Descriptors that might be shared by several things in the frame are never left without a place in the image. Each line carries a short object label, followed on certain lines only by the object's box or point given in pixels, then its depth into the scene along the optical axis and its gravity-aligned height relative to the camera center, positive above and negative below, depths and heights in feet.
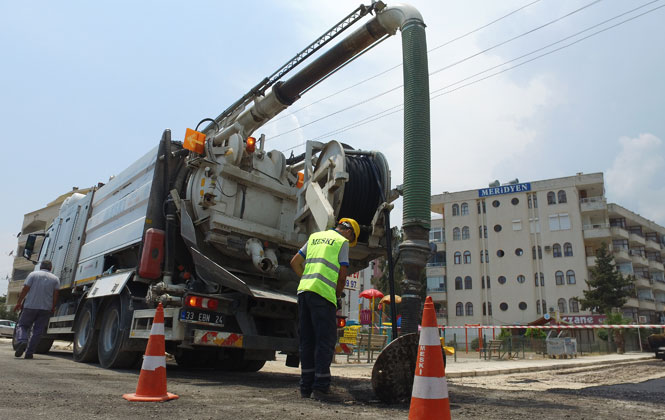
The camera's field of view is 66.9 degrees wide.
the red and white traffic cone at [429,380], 9.41 -0.22
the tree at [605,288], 121.39 +21.03
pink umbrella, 56.85 +7.64
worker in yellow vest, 13.94 +1.51
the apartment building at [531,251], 141.69 +35.37
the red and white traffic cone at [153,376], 13.07 -0.62
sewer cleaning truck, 19.98 +5.39
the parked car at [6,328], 90.07 +2.59
